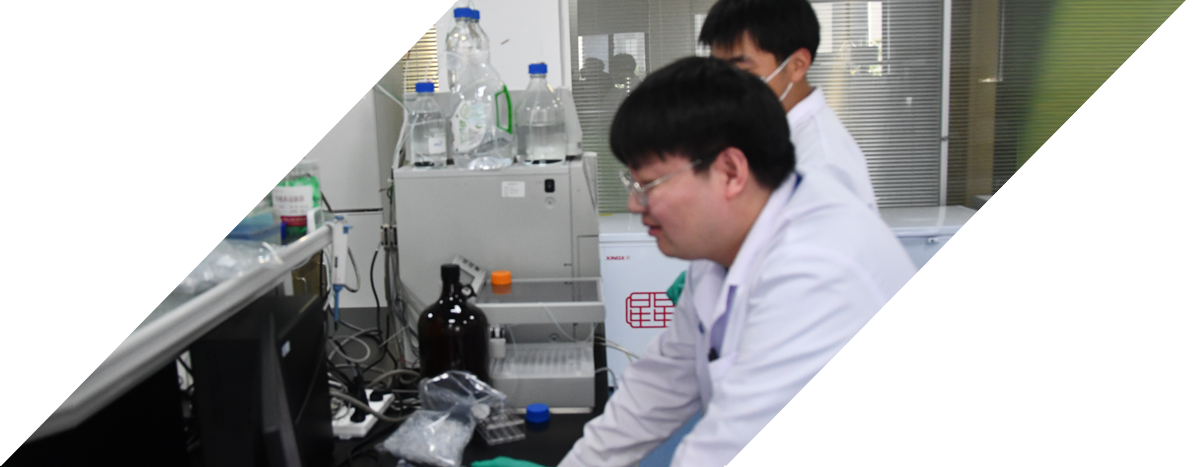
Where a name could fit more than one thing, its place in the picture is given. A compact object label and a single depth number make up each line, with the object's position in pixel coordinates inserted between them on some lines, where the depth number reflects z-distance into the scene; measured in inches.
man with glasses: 27.3
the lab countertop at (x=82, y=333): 20.8
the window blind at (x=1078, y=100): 126.6
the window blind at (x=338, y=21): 127.7
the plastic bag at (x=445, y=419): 43.6
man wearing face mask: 59.1
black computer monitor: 34.6
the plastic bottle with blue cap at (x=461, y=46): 72.5
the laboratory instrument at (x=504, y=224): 63.2
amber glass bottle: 51.3
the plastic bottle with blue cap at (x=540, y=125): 65.8
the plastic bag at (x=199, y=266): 33.0
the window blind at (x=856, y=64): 127.4
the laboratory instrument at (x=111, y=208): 63.7
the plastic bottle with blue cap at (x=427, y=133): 64.8
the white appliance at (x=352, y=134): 106.0
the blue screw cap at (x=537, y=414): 50.0
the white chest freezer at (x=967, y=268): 113.0
